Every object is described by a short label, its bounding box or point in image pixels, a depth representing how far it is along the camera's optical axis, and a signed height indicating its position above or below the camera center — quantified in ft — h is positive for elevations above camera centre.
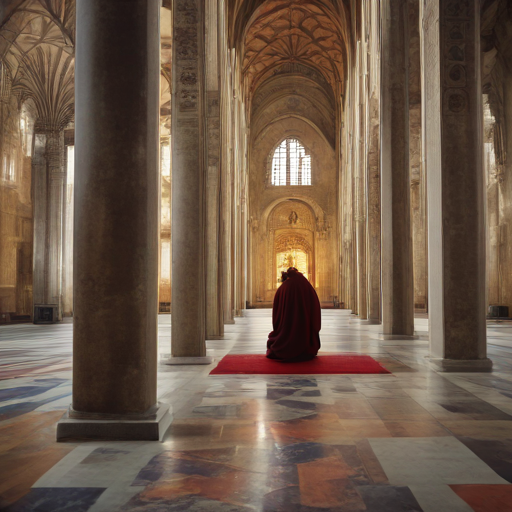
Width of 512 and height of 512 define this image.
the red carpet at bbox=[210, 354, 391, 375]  21.45 -3.08
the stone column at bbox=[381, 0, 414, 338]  34.32 +5.39
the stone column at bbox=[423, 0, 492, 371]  21.33 +3.67
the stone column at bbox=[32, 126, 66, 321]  70.18 +10.70
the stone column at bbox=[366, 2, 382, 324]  47.03 +9.66
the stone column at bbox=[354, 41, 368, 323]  56.90 +12.63
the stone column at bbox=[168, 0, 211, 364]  24.02 +4.52
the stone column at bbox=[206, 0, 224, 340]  33.40 +6.81
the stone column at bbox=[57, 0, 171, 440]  12.10 +1.38
